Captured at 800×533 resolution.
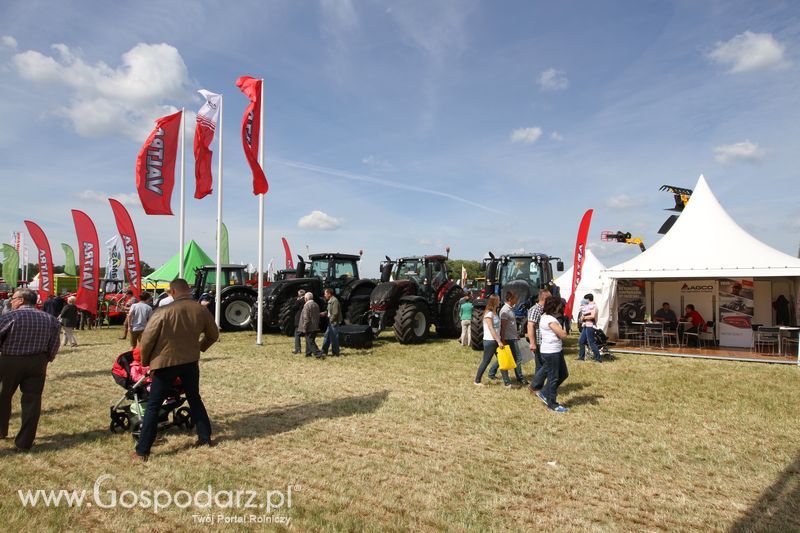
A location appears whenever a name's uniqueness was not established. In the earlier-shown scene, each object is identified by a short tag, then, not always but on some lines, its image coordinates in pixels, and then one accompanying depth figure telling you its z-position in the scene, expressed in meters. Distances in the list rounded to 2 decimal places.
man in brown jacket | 3.90
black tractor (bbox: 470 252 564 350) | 11.37
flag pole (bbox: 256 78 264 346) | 10.51
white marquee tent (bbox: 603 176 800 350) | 9.82
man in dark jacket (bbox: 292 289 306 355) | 9.58
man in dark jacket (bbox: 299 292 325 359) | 9.16
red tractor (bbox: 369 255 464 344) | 10.73
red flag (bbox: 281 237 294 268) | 27.52
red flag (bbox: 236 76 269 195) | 10.17
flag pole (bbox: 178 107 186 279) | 12.35
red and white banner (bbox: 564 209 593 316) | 12.44
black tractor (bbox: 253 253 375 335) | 12.02
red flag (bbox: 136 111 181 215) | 10.97
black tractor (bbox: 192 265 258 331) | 13.32
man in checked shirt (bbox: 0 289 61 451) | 4.05
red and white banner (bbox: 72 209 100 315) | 13.10
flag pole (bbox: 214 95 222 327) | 11.57
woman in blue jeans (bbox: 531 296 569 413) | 5.61
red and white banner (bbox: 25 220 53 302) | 17.75
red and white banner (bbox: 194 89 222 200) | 11.71
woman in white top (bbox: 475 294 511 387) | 6.51
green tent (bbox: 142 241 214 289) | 23.31
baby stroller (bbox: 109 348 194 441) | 4.39
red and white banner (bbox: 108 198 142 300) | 13.98
